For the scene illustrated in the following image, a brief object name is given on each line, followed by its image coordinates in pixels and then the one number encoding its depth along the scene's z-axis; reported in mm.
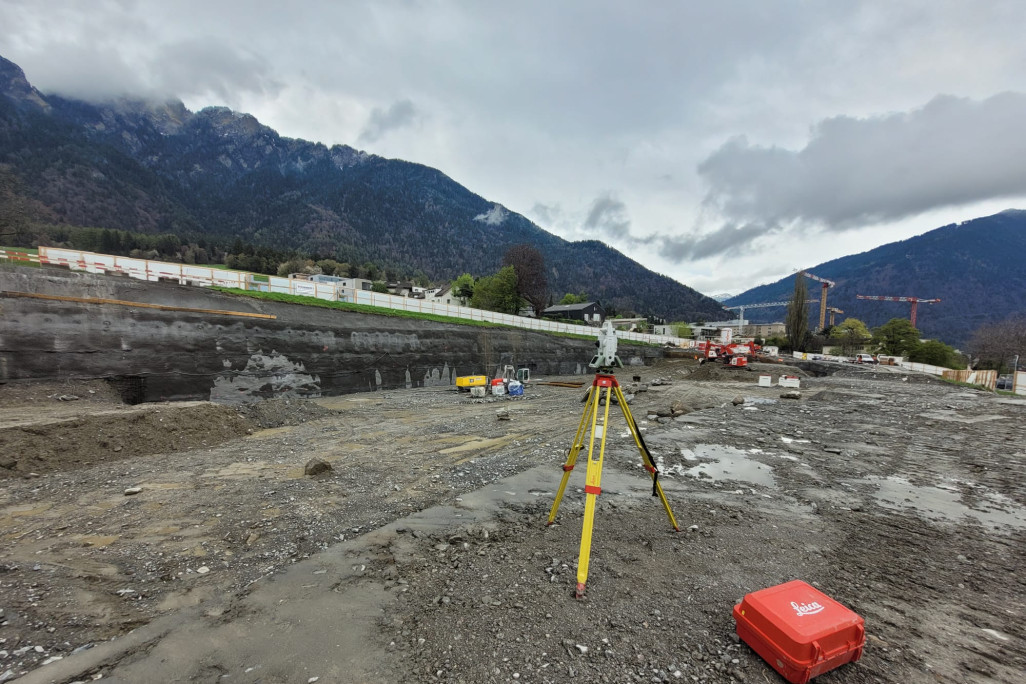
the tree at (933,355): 48219
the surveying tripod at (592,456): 3865
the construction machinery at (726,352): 32188
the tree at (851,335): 58850
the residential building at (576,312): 74731
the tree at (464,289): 72438
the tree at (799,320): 58438
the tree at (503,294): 53594
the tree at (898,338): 50625
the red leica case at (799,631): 2816
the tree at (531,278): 55281
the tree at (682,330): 75681
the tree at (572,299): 89044
